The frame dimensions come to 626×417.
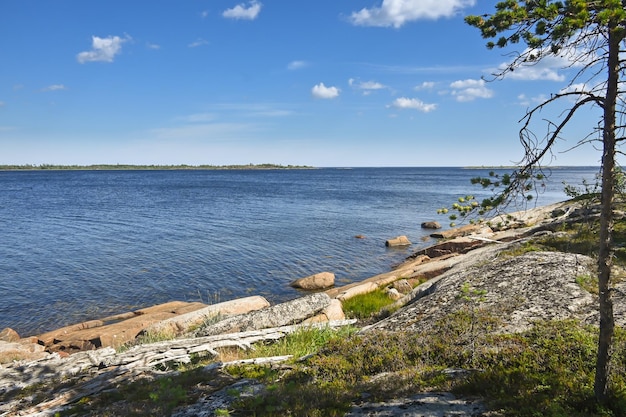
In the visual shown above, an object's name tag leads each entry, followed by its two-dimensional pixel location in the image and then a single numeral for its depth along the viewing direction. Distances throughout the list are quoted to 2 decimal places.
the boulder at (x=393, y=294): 12.98
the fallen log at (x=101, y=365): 6.12
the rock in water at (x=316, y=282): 19.27
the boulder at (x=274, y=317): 10.16
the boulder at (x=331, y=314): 10.70
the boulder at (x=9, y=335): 14.05
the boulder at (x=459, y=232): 27.03
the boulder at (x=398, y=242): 29.44
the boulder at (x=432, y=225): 37.04
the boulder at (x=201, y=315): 12.72
